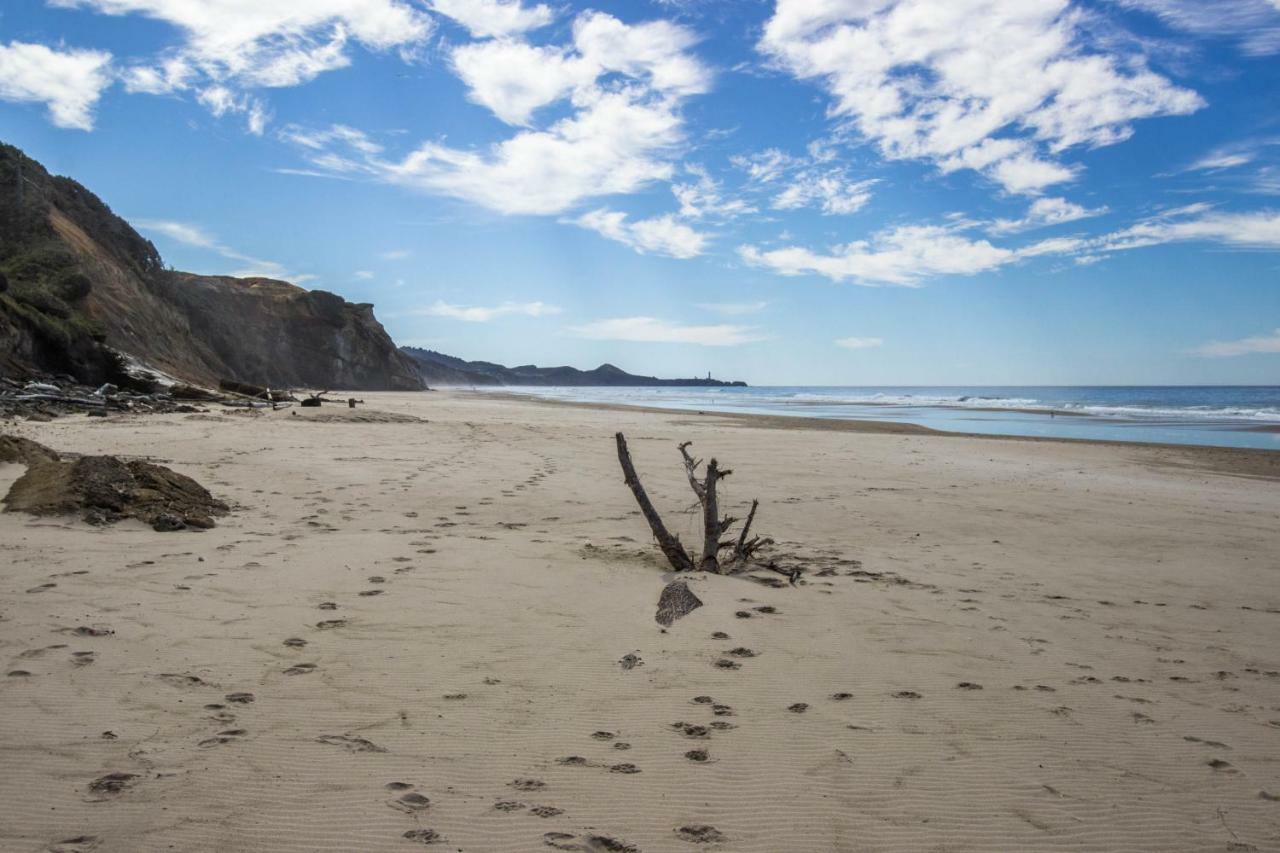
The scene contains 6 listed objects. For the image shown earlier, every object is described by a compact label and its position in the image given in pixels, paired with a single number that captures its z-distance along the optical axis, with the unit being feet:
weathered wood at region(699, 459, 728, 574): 19.98
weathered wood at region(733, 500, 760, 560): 20.83
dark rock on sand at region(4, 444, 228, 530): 20.34
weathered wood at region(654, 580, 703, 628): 15.69
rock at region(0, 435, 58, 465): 27.14
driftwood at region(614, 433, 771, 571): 19.93
